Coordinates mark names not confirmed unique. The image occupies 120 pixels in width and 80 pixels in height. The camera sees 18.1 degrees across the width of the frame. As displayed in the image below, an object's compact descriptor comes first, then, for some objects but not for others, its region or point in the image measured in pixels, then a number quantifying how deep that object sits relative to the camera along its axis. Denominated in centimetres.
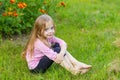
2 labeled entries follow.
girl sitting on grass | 509
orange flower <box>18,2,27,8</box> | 586
